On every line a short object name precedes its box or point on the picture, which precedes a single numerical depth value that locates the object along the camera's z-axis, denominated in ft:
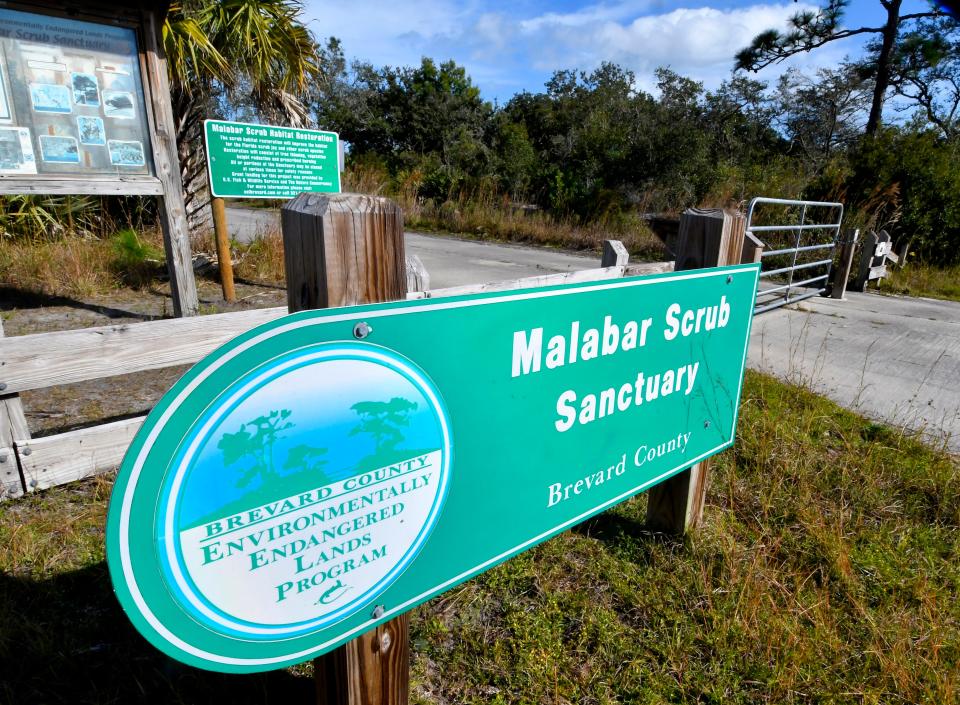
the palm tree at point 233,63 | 25.25
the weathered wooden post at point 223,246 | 21.15
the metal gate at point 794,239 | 28.12
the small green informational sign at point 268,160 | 18.61
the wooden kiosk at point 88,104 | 14.80
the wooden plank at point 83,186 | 14.93
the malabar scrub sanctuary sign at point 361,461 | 3.09
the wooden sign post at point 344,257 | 3.59
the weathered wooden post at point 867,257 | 27.86
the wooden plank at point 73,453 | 9.30
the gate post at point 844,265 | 26.84
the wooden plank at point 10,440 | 8.83
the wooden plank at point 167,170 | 16.78
